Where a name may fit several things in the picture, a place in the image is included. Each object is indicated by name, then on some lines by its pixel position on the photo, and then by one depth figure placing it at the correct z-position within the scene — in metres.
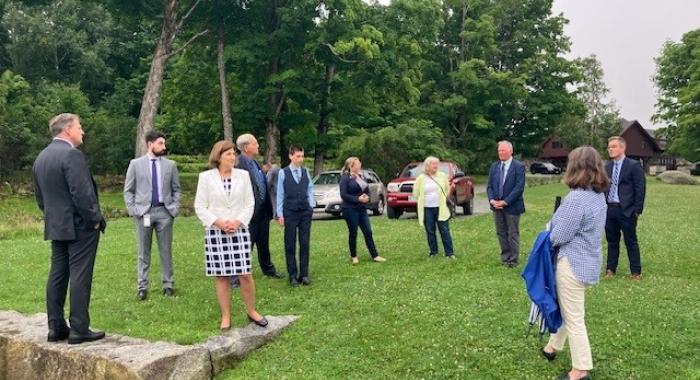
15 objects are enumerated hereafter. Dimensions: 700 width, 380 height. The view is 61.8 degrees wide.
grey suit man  7.52
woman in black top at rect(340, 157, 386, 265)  9.56
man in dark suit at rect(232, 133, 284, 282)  8.10
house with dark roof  79.07
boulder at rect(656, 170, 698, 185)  43.66
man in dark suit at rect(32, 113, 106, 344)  5.63
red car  17.94
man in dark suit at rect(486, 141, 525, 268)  9.24
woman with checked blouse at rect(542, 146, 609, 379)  4.81
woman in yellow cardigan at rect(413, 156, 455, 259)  10.20
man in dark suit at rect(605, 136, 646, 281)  8.33
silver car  19.06
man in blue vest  8.22
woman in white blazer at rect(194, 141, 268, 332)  5.99
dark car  67.79
